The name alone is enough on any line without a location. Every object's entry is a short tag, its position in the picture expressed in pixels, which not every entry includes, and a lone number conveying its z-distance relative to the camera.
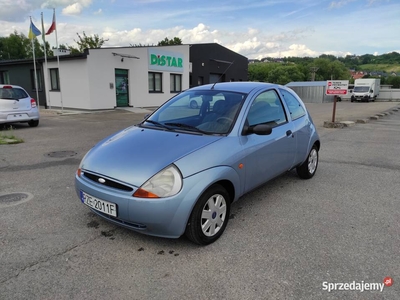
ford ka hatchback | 2.84
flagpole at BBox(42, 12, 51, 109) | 19.65
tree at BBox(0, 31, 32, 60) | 60.03
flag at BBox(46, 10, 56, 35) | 16.94
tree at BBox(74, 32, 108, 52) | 39.22
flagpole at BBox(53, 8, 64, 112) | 17.21
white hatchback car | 10.26
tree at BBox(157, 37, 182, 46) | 51.75
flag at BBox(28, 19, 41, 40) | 16.84
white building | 18.00
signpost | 13.49
